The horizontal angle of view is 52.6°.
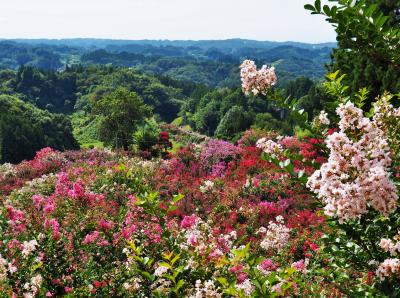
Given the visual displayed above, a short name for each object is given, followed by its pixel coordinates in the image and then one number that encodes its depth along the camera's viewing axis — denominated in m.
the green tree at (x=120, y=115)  44.25
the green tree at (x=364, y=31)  3.06
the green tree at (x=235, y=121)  64.88
